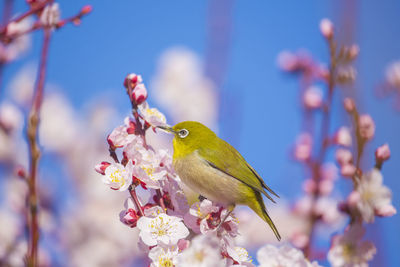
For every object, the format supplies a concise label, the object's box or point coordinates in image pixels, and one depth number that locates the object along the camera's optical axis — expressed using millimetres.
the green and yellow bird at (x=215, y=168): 3388
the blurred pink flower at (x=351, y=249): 3363
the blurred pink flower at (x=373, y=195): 3361
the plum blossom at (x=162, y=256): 3335
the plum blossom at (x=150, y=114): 3365
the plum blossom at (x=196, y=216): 3357
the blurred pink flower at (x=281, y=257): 3340
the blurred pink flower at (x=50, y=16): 3413
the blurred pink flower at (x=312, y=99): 3614
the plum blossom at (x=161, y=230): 3337
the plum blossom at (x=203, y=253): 3306
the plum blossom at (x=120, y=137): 3359
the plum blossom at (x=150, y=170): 3349
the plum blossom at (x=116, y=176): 3351
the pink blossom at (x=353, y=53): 3400
